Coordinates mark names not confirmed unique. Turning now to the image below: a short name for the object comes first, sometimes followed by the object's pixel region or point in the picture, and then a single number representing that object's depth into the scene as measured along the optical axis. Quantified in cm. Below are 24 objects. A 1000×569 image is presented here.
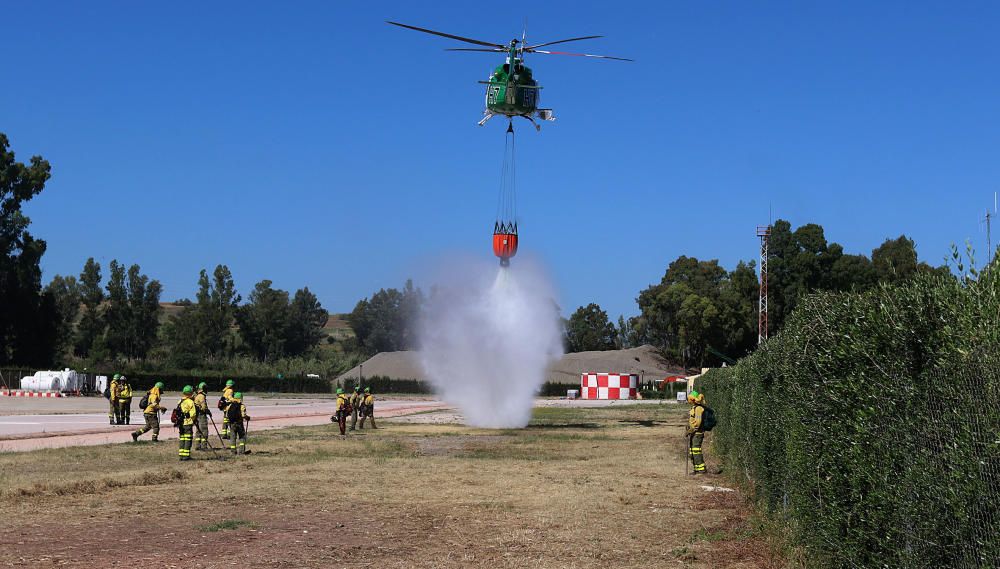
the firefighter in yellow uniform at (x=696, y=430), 2103
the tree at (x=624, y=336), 15325
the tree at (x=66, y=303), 12094
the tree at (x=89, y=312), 12650
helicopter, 3362
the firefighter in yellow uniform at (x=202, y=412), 2433
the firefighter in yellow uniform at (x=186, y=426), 2286
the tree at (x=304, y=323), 14312
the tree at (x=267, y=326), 13838
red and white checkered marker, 8675
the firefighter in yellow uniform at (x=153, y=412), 2872
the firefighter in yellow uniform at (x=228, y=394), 2460
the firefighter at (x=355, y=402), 3525
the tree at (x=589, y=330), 15250
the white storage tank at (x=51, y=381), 6875
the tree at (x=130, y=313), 12394
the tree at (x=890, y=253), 8711
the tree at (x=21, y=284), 8288
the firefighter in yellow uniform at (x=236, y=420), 2439
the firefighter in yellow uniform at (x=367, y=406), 3647
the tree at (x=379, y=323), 14188
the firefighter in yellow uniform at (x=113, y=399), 3600
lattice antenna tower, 6744
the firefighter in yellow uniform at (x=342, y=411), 3347
